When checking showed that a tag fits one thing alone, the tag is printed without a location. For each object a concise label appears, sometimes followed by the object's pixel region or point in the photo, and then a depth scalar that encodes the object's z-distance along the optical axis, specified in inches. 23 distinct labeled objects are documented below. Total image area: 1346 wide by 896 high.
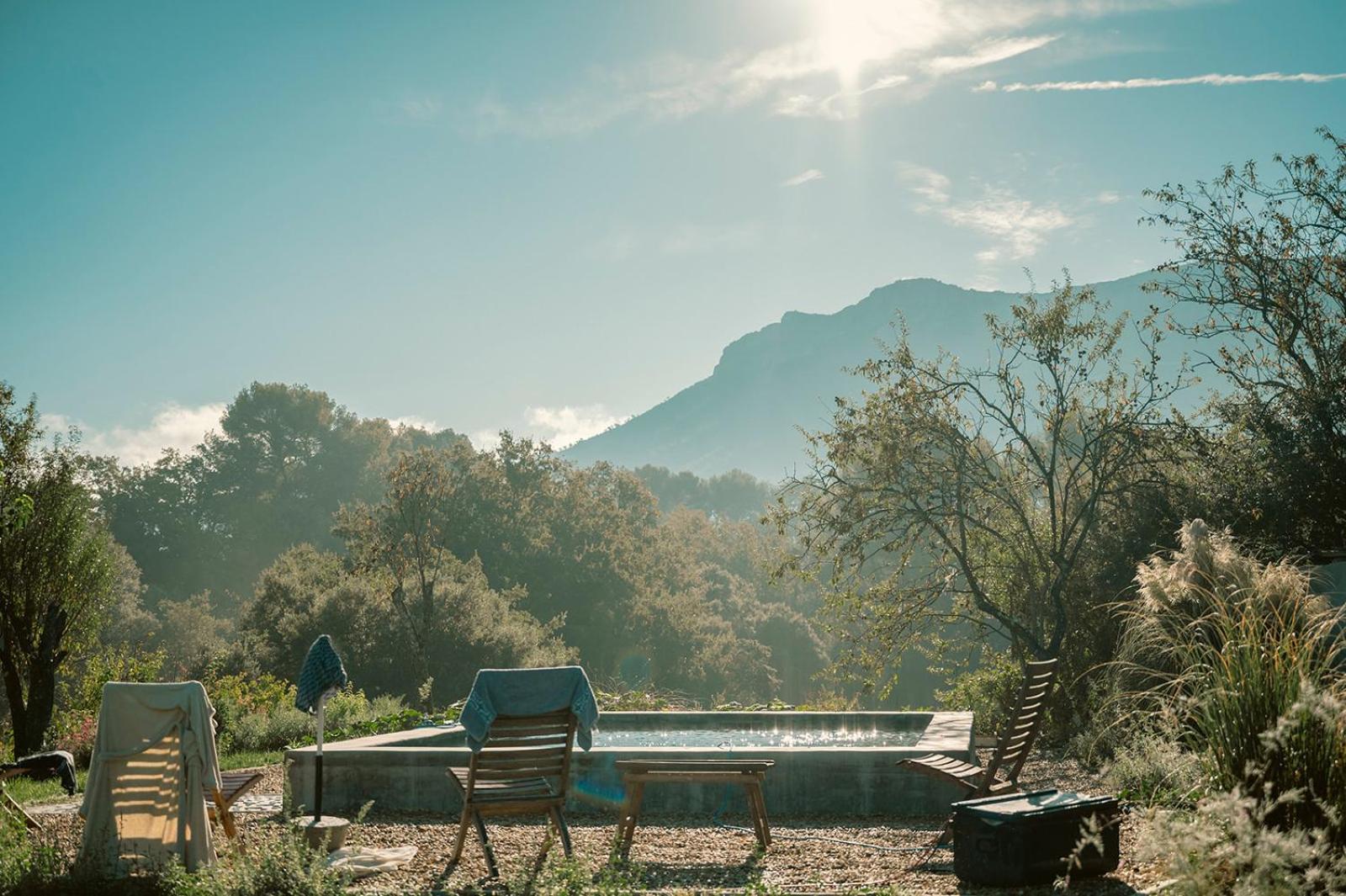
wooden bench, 254.9
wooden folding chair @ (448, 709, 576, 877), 244.1
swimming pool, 305.7
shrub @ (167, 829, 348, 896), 196.5
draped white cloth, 230.2
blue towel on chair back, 246.2
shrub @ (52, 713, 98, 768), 464.4
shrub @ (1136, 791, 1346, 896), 134.5
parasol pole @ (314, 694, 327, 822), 240.2
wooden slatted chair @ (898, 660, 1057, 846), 252.5
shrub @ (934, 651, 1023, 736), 487.8
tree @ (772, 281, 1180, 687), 505.7
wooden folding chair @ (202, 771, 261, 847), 241.1
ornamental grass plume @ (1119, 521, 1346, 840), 168.2
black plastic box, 192.7
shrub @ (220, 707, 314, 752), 480.1
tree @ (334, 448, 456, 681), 794.8
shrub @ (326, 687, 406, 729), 492.4
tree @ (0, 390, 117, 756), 568.1
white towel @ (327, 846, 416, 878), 233.6
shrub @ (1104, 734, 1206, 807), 217.2
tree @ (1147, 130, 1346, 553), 478.3
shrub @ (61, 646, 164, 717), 624.7
